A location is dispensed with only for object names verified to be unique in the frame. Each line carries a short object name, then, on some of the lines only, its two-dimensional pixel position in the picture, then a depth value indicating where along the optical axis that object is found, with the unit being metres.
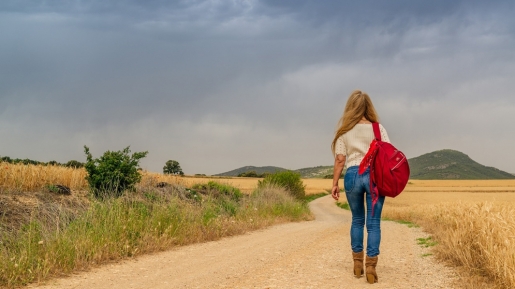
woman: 7.00
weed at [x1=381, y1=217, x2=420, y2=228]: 19.83
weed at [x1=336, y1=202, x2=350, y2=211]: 53.56
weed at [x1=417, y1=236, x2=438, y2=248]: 11.73
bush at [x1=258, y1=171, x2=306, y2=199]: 43.77
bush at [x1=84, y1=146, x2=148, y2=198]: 18.31
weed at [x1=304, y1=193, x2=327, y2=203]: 70.36
